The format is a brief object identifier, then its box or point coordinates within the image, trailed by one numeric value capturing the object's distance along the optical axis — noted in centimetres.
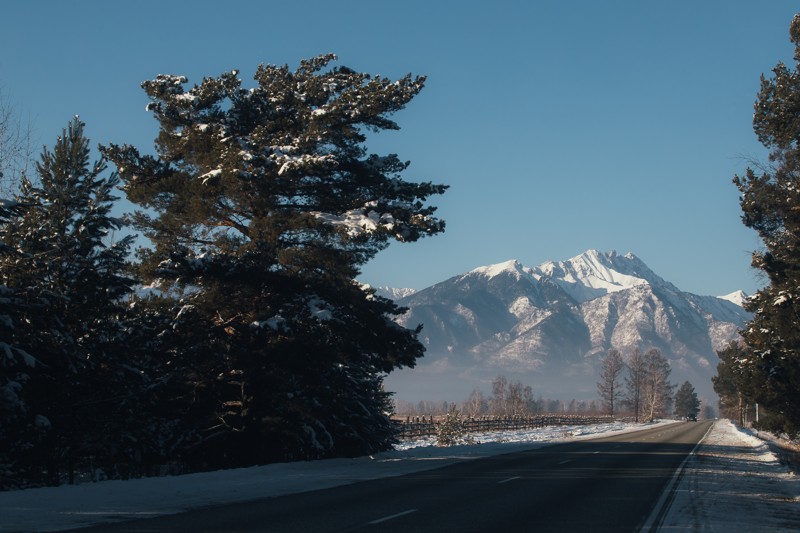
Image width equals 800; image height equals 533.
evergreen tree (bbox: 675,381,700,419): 18800
